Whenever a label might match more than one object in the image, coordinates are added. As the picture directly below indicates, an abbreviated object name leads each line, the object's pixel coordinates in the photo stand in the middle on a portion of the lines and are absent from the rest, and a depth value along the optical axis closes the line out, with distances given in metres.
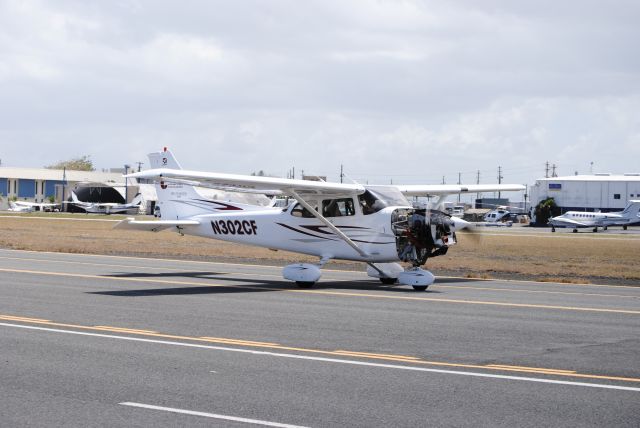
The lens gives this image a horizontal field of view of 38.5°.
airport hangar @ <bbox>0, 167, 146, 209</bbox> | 137.75
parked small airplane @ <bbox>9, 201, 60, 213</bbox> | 119.62
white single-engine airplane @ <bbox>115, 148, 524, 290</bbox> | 20.45
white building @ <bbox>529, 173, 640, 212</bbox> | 109.75
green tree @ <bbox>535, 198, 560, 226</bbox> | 105.62
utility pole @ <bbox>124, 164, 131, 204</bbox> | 134.94
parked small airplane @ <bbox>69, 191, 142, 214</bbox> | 114.00
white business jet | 82.56
